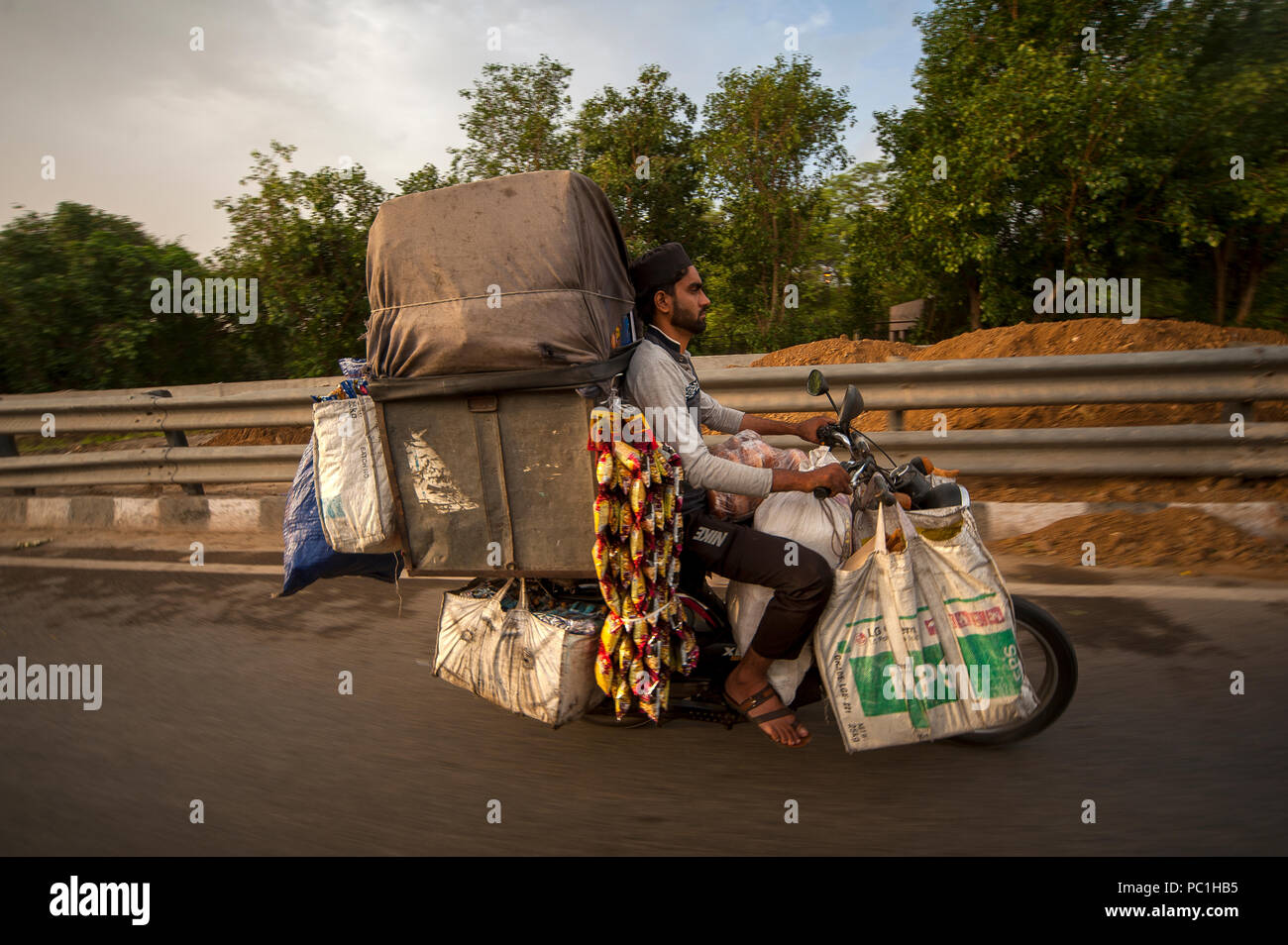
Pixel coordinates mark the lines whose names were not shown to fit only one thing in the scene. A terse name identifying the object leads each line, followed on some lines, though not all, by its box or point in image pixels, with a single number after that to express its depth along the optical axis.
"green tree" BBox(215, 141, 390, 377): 9.58
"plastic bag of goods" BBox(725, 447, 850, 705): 3.01
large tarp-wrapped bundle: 2.68
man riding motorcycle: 2.85
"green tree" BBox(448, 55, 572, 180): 12.22
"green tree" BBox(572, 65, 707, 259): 12.52
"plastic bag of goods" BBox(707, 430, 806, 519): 3.11
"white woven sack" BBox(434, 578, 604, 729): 2.89
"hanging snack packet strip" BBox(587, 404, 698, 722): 2.69
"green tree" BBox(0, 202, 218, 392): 9.70
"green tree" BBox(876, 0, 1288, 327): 9.44
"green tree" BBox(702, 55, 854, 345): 12.28
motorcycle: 2.89
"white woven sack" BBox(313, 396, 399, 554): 2.98
